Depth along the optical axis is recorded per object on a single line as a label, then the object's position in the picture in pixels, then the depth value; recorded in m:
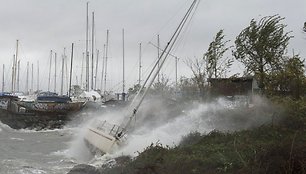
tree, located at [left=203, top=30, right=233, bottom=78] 39.94
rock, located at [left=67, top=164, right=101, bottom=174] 16.44
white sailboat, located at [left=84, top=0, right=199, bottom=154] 20.98
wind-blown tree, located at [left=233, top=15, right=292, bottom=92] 33.16
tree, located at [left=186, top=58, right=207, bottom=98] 40.22
